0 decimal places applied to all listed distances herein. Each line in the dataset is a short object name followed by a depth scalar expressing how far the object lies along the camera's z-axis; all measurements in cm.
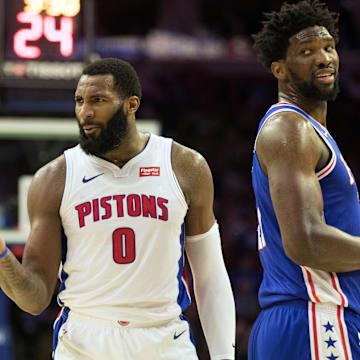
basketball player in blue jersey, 555
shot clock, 1298
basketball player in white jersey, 621
